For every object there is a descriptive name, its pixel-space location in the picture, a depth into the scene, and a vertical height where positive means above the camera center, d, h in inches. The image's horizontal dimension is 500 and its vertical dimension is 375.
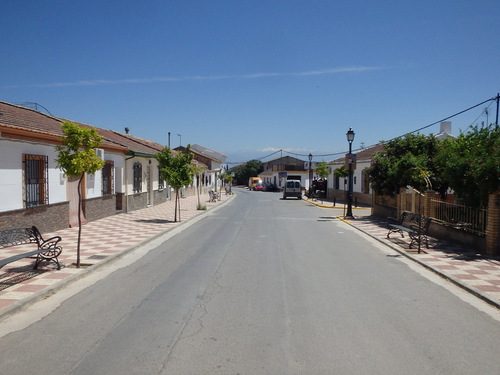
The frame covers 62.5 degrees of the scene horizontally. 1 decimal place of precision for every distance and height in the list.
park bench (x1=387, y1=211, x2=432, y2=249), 490.3 -56.6
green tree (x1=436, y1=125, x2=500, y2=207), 438.3 +21.6
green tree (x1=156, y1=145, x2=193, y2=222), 738.2 +22.1
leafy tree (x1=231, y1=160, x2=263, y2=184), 4009.6 +106.9
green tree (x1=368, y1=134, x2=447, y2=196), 698.8 +30.8
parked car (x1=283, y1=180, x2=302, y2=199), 1664.6 -32.1
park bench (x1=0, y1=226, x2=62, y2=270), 332.9 -49.9
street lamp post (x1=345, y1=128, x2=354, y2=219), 866.8 +46.1
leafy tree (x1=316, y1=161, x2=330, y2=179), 1819.8 +55.7
